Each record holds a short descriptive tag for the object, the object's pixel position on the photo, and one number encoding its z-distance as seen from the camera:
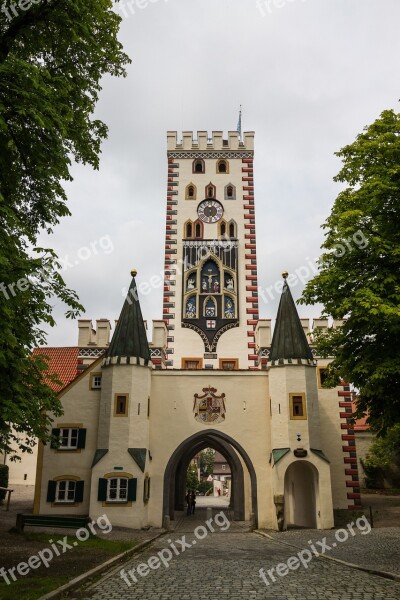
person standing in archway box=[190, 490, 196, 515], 33.85
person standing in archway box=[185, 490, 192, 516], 33.47
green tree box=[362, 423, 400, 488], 36.88
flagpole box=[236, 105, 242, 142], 46.32
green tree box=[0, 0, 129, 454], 10.89
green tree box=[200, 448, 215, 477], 110.34
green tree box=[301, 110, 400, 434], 14.27
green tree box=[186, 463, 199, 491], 72.81
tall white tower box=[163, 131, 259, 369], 31.14
